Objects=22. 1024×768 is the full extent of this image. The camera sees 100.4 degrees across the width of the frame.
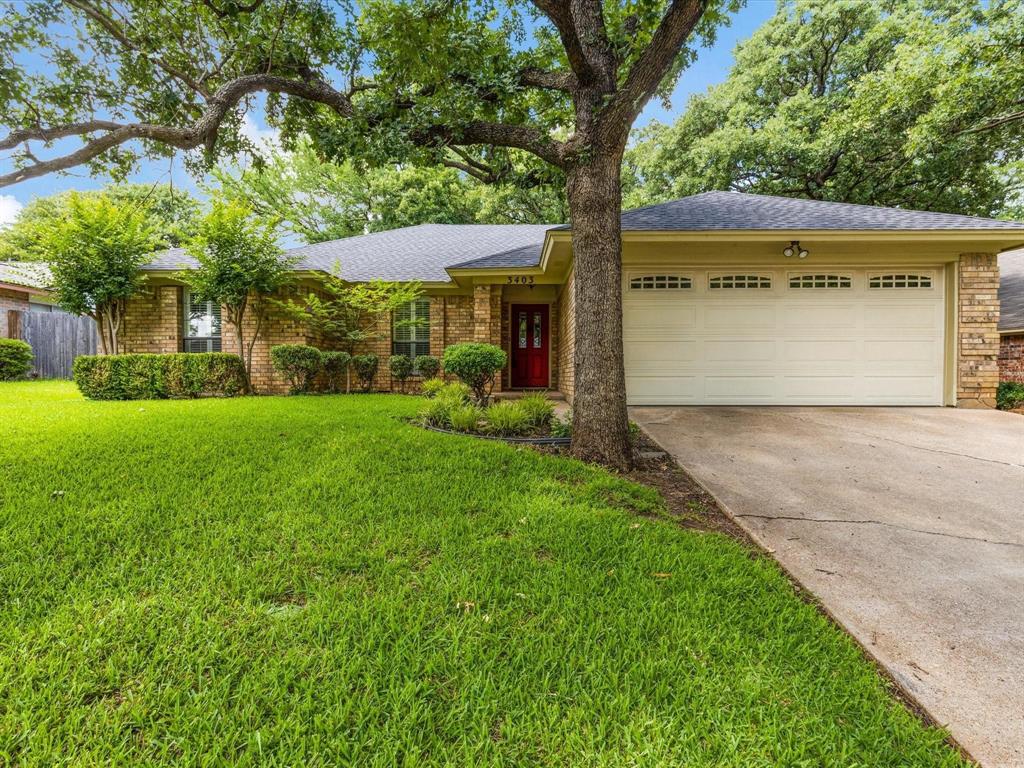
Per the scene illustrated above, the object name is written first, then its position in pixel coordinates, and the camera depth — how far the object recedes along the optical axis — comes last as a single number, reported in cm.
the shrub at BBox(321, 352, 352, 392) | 923
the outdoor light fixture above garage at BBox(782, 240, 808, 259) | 671
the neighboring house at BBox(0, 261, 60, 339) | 1164
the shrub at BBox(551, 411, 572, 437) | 489
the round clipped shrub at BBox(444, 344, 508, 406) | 656
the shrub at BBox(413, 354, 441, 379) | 987
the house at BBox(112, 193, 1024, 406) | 655
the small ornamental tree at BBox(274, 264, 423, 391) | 916
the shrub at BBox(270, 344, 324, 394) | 834
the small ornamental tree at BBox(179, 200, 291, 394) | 812
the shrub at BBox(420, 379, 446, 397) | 721
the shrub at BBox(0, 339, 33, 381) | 1023
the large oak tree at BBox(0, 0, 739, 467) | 396
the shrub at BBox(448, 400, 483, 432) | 507
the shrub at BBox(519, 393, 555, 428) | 522
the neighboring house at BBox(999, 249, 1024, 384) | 716
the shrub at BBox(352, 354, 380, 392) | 965
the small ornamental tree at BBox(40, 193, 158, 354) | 803
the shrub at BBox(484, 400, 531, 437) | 496
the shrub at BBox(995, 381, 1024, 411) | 677
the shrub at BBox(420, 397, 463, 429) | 536
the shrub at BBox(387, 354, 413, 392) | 971
